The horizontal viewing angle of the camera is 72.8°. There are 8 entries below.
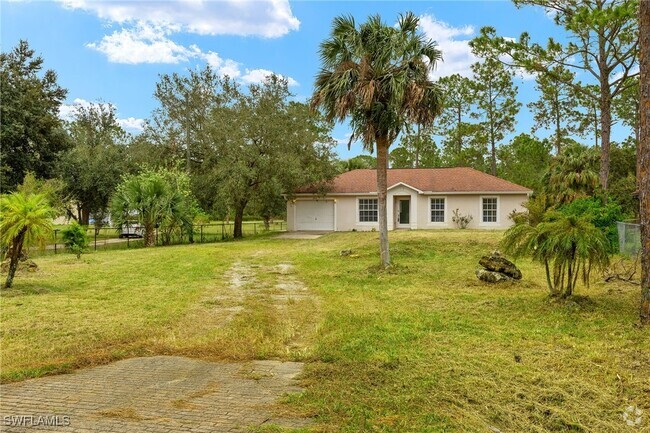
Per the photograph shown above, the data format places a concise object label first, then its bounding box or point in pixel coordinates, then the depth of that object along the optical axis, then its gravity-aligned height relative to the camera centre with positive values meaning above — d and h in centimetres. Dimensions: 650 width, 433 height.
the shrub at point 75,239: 1548 -54
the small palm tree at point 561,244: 722 -50
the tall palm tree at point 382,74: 1216 +403
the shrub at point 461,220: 2553 -18
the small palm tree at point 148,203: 2116 +96
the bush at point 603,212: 1504 +11
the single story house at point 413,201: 2544 +100
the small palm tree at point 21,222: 893 +5
